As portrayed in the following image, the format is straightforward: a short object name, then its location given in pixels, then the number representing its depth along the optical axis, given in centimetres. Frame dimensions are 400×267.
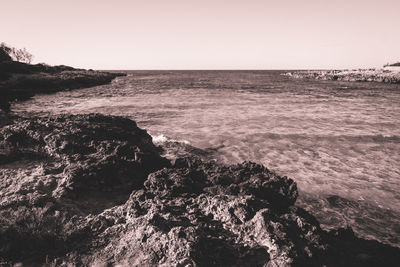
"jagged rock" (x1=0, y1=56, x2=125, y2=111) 3704
